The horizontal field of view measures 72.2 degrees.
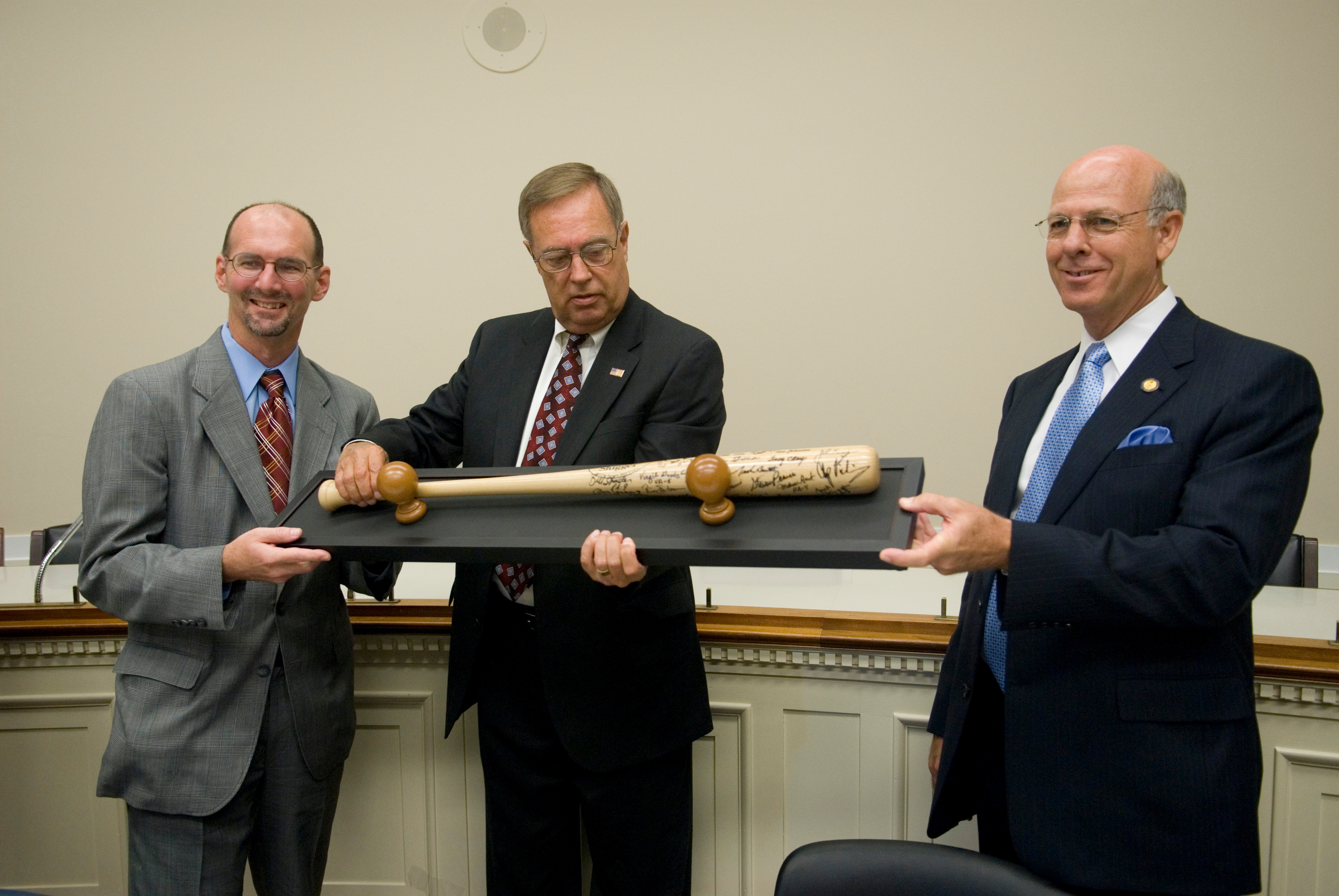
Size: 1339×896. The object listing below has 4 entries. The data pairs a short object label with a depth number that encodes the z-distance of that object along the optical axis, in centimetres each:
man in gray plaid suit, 175
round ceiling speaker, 422
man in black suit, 186
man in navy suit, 137
